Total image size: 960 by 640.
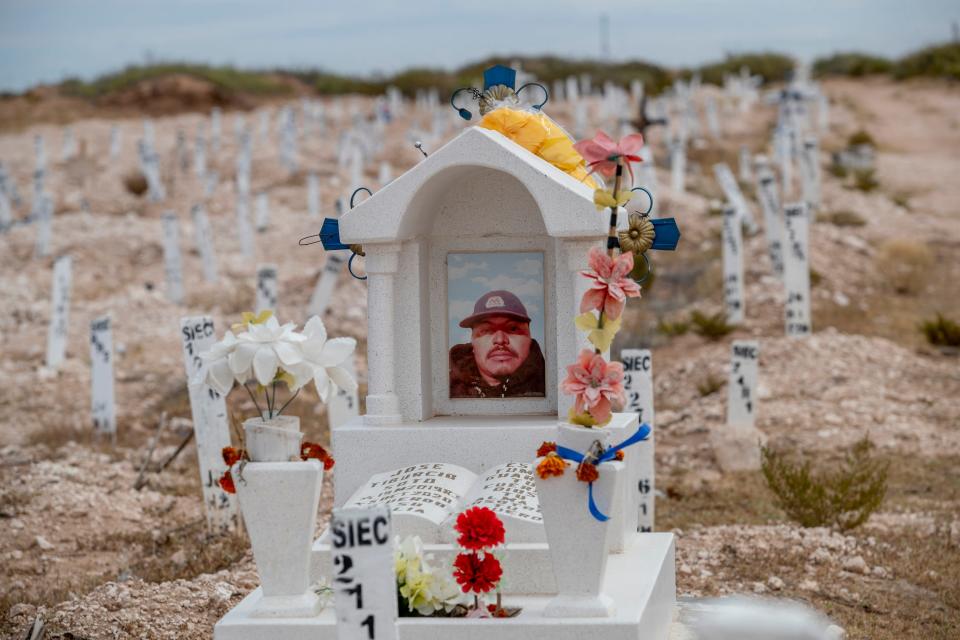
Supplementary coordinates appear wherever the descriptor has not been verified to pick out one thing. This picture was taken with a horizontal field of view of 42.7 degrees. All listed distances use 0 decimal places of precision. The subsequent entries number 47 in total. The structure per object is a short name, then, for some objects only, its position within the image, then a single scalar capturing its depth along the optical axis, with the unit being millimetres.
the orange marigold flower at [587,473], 4539
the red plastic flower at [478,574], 4648
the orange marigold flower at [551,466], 4555
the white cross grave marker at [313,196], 21875
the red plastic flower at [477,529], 4566
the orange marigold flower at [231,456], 4773
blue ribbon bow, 4555
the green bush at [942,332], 13734
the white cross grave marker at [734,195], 18797
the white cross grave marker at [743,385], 10023
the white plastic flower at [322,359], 4820
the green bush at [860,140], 31375
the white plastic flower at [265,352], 4707
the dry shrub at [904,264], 16938
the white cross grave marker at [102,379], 10664
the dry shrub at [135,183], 24688
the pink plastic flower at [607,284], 4715
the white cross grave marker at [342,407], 9617
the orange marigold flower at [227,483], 4712
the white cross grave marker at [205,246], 17438
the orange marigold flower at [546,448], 4676
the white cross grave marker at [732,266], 13797
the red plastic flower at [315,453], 4887
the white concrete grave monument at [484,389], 4684
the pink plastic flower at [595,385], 4668
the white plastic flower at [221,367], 4801
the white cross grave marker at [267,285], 11539
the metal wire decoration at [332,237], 6098
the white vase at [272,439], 4766
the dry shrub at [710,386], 12148
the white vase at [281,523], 4746
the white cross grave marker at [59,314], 13344
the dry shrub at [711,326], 13961
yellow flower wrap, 6090
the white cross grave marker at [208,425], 8086
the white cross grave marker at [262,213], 20703
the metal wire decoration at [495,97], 6336
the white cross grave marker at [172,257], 16141
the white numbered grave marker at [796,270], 12703
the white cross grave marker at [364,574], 3963
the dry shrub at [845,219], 20366
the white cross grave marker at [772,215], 15859
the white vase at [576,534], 4613
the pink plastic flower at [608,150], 4758
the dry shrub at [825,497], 7879
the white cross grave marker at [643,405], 7617
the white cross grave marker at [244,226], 18547
